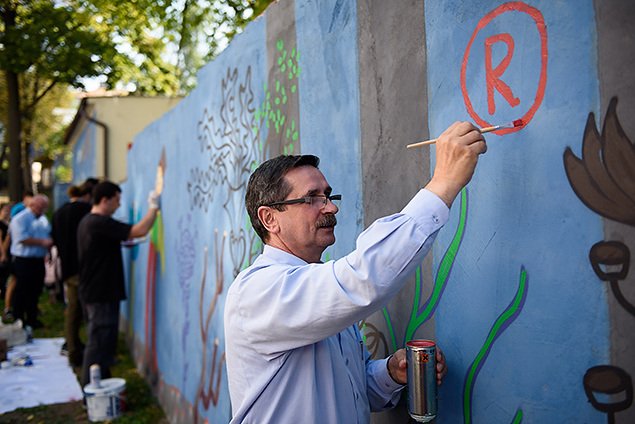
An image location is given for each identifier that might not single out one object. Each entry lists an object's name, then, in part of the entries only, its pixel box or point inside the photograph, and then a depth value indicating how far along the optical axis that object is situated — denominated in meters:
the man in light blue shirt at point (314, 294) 1.54
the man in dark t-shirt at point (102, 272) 5.64
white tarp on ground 6.15
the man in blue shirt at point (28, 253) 8.94
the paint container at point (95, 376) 5.39
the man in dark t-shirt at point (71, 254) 7.18
